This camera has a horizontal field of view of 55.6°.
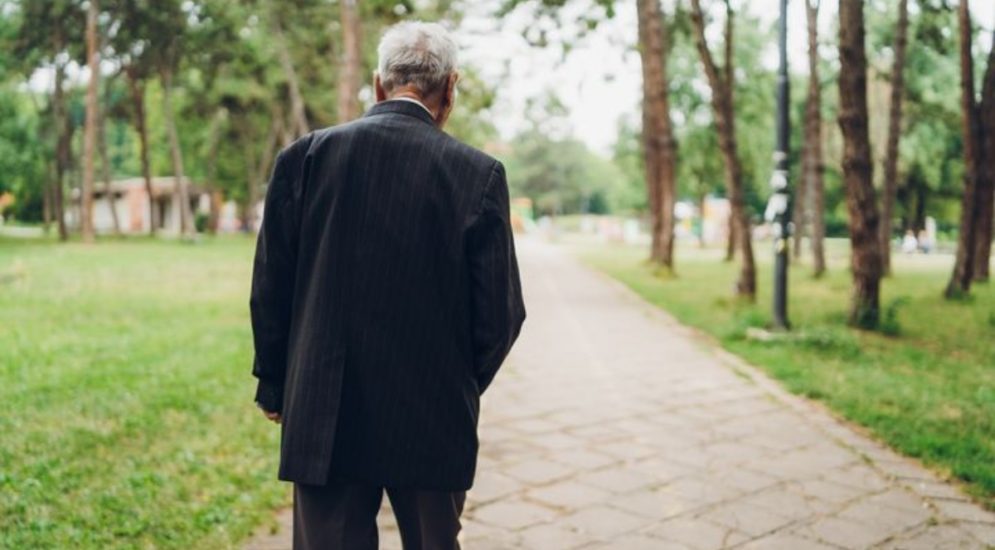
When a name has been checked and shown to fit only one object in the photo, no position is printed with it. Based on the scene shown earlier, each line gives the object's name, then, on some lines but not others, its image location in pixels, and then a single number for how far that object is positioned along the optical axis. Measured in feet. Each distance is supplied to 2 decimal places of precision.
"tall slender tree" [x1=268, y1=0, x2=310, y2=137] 83.46
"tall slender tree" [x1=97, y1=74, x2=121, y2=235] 120.88
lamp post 32.68
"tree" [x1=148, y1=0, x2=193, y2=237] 107.34
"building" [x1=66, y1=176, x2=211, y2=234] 208.95
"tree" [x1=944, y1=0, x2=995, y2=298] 50.01
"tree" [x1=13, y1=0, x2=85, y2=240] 101.19
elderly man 7.80
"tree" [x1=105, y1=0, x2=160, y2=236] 106.93
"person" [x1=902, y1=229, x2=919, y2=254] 146.60
